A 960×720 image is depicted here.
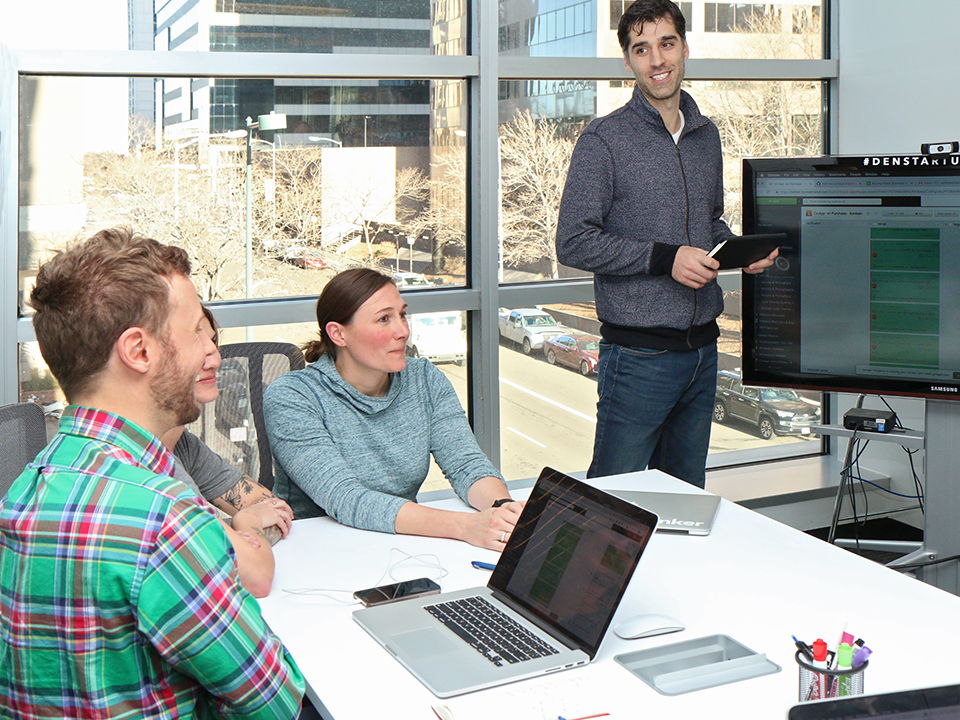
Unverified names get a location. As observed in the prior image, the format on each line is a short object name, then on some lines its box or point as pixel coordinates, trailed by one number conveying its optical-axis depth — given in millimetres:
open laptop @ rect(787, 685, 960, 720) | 769
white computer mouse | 1470
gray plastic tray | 1333
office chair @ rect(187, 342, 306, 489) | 2539
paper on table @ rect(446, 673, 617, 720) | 1255
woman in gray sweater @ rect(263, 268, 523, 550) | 2096
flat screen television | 2682
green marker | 1140
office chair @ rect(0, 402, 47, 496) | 1826
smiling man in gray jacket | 2779
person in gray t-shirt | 1644
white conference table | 1289
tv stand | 2793
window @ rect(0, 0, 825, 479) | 3023
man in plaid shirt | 1013
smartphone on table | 1612
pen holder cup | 1142
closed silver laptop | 1949
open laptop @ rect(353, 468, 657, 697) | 1377
